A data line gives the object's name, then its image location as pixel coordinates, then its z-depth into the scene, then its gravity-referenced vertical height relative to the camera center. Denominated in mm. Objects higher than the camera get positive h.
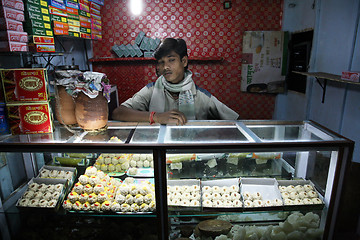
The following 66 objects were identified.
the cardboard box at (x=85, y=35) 4328 +501
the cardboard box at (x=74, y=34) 3929 +478
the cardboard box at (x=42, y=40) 2955 +296
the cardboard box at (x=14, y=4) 2535 +629
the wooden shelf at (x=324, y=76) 3297 -193
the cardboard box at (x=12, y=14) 2510 +527
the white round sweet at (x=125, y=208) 1812 -1061
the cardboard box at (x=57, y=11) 3405 +745
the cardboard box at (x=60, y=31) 3505 +467
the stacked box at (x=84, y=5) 4220 +1014
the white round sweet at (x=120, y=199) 1866 -1024
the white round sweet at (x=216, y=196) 1939 -1051
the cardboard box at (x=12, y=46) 2535 +180
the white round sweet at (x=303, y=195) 1899 -1020
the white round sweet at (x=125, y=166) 2205 -916
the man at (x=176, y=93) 2779 -357
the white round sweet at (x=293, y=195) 1907 -1029
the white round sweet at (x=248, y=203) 1845 -1053
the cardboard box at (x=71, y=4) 3797 +938
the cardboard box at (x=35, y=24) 2938 +488
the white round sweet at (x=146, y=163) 2235 -904
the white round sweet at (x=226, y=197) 1930 -1054
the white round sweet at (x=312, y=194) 1889 -1010
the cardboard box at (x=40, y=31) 2945 +397
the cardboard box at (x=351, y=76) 2762 -157
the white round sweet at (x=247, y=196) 1909 -1033
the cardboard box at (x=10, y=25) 2521 +411
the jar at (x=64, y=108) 1705 -317
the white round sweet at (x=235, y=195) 1925 -1044
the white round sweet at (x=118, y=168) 2207 -936
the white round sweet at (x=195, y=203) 1883 -1073
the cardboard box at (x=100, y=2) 4664 +1172
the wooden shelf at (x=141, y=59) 5508 +83
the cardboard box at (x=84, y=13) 4221 +878
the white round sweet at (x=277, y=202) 1862 -1056
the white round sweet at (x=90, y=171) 2100 -918
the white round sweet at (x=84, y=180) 2033 -959
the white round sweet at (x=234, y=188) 2027 -1034
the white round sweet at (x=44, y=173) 2164 -968
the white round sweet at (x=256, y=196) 1911 -1033
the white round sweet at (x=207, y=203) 1873 -1072
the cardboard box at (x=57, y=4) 3400 +847
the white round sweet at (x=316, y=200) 1822 -1023
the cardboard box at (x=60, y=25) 3488 +558
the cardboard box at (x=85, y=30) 4304 +592
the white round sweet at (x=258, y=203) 1842 -1053
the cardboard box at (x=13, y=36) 2523 +292
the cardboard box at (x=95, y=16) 4699 +917
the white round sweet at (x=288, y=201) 1874 -1054
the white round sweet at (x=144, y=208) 1792 -1051
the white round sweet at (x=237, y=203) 1849 -1057
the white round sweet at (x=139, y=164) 2232 -910
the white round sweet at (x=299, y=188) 1977 -1008
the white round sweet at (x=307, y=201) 1834 -1030
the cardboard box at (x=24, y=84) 1693 -142
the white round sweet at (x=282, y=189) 1996 -1023
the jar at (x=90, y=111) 1646 -326
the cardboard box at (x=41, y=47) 2936 +196
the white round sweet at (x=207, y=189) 2034 -1045
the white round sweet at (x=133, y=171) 2154 -941
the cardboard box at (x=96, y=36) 4814 +534
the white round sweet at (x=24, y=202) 1891 -1071
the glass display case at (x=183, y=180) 1578 -980
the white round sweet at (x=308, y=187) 1975 -1002
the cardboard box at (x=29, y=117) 1742 -386
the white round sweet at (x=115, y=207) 1806 -1055
